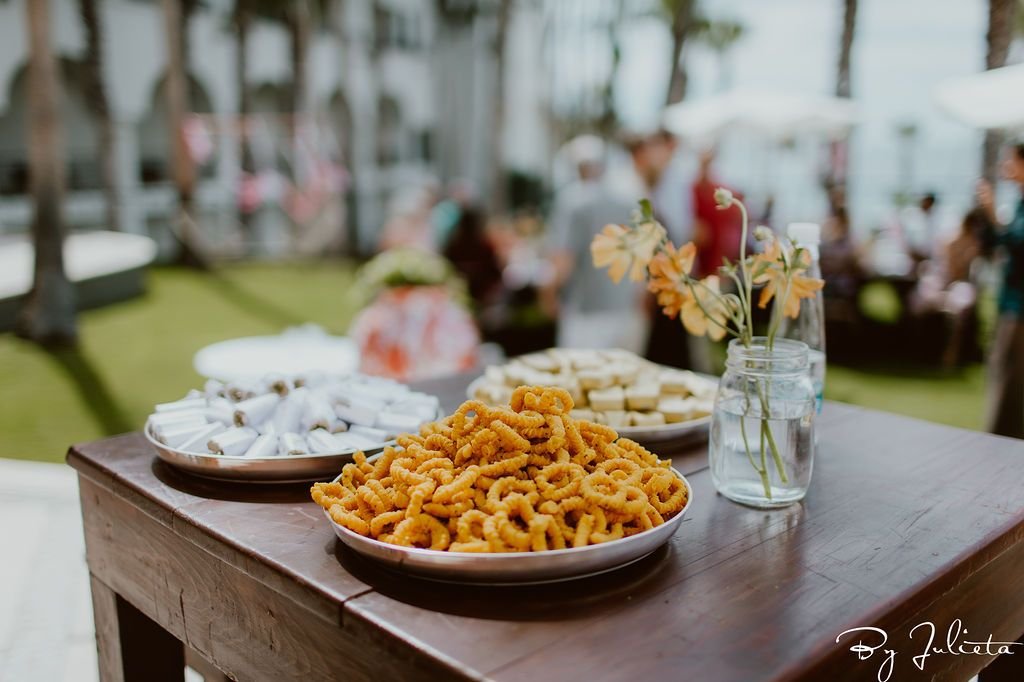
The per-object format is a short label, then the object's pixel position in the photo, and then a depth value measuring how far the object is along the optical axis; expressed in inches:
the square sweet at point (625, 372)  75.5
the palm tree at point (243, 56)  615.2
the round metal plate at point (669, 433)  70.1
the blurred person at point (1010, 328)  159.6
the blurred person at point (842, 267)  316.5
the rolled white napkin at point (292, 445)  61.4
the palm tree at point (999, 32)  393.7
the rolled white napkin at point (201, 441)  62.3
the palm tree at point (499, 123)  651.5
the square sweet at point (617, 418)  70.6
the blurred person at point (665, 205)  181.3
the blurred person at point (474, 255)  268.2
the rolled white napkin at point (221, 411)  67.1
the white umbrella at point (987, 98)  203.5
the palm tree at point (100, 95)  516.1
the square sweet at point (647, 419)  71.5
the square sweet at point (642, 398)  72.6
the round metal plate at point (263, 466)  60.4
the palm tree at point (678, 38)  631.8
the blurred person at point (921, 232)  363.9
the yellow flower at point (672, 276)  60.7
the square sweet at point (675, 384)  76.9
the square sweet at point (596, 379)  74.3
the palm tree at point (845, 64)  480.4
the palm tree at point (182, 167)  500.4
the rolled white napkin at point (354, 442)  63.0
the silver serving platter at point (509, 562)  44.8
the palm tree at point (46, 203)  285.6
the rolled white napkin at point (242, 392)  71.6
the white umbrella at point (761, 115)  389.7
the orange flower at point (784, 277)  56.9
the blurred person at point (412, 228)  273.9
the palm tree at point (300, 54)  618.2
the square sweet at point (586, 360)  79.4
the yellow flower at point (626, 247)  62.9
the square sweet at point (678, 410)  72.6
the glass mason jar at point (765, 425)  57.9
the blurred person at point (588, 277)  177.0
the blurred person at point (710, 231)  209.6
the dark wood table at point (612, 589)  41.2
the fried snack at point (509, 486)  47.1
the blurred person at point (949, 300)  295.7
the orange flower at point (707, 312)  61.6
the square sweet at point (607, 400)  72.0
